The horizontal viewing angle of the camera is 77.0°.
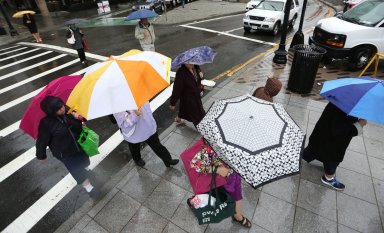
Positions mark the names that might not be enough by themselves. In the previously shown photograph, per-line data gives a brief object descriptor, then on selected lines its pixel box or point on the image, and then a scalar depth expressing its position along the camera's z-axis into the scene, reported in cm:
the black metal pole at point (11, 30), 1630
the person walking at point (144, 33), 797
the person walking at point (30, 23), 1356
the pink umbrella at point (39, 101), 331
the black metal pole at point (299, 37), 996
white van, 802
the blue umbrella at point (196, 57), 432
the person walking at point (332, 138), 344
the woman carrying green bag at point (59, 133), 315
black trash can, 648
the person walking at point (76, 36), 938
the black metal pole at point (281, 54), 901
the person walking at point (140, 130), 369
